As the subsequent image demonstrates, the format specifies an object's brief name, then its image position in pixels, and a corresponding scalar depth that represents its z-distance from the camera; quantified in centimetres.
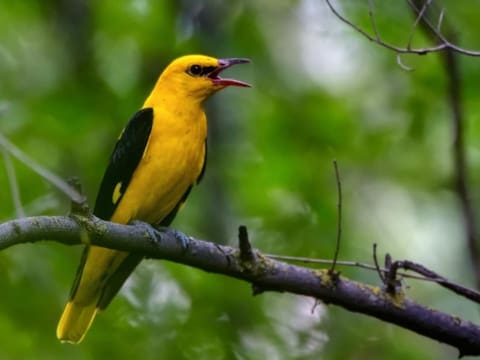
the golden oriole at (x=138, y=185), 1127
